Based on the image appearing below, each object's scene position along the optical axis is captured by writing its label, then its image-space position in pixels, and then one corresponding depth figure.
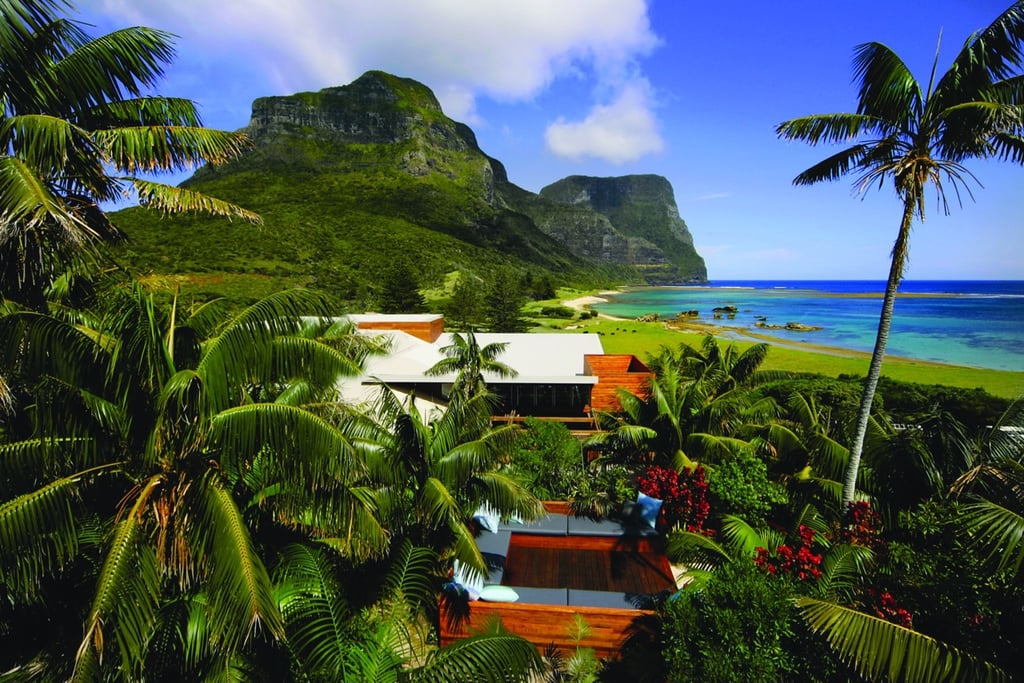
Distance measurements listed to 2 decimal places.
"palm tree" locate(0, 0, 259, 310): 4.01
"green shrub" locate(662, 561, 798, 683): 5.03
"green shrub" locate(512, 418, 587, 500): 11.05
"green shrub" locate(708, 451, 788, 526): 8.21
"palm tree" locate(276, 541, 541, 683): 4.75
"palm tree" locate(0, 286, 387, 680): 3.87
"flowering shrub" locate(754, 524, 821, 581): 6.21
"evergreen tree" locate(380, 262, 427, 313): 46.33
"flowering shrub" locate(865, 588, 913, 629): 4.67
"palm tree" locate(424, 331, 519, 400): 13.29
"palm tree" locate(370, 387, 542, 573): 7.11
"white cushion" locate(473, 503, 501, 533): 9.31
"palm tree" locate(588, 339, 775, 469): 11.18
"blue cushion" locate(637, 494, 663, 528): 9.76
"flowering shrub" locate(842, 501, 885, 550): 7.22
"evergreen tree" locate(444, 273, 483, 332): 46.09
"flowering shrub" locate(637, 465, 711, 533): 8.47
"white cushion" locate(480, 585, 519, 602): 7.13
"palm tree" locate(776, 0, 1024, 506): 5.96
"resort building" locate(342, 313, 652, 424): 15.03
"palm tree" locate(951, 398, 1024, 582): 3.92
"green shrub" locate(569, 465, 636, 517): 10.34
